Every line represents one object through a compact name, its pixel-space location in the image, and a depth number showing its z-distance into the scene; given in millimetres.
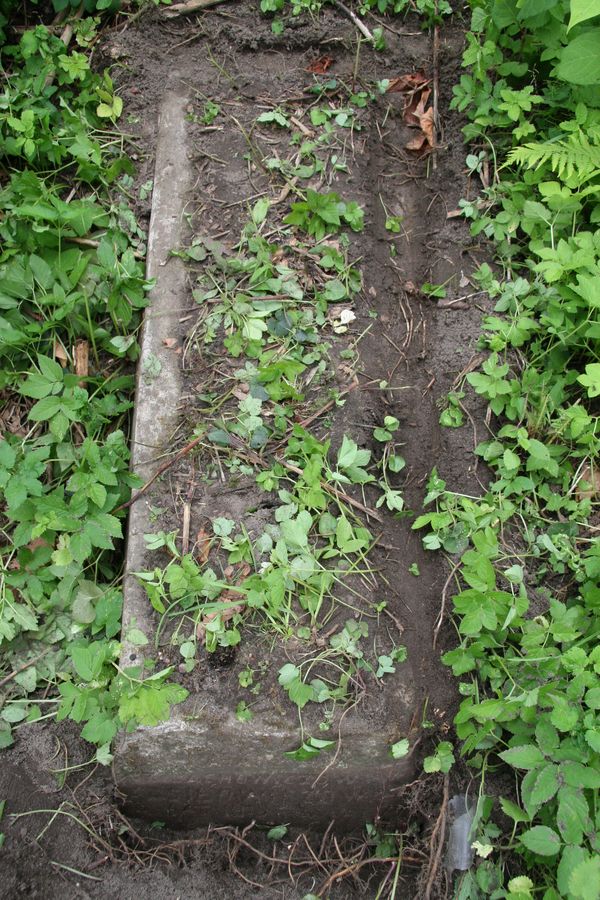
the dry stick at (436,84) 2977
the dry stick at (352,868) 2242
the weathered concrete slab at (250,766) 2219
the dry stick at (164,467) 2484
